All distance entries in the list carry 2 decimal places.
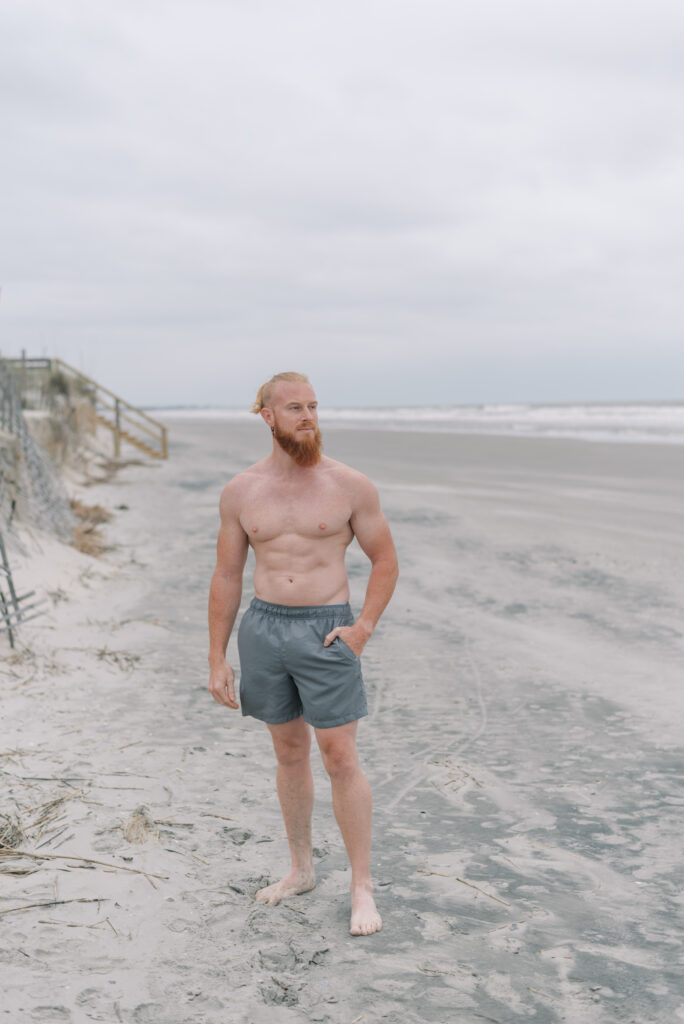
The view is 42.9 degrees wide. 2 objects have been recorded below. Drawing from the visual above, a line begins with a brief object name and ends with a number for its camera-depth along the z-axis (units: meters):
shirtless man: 3.13
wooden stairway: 22.95
